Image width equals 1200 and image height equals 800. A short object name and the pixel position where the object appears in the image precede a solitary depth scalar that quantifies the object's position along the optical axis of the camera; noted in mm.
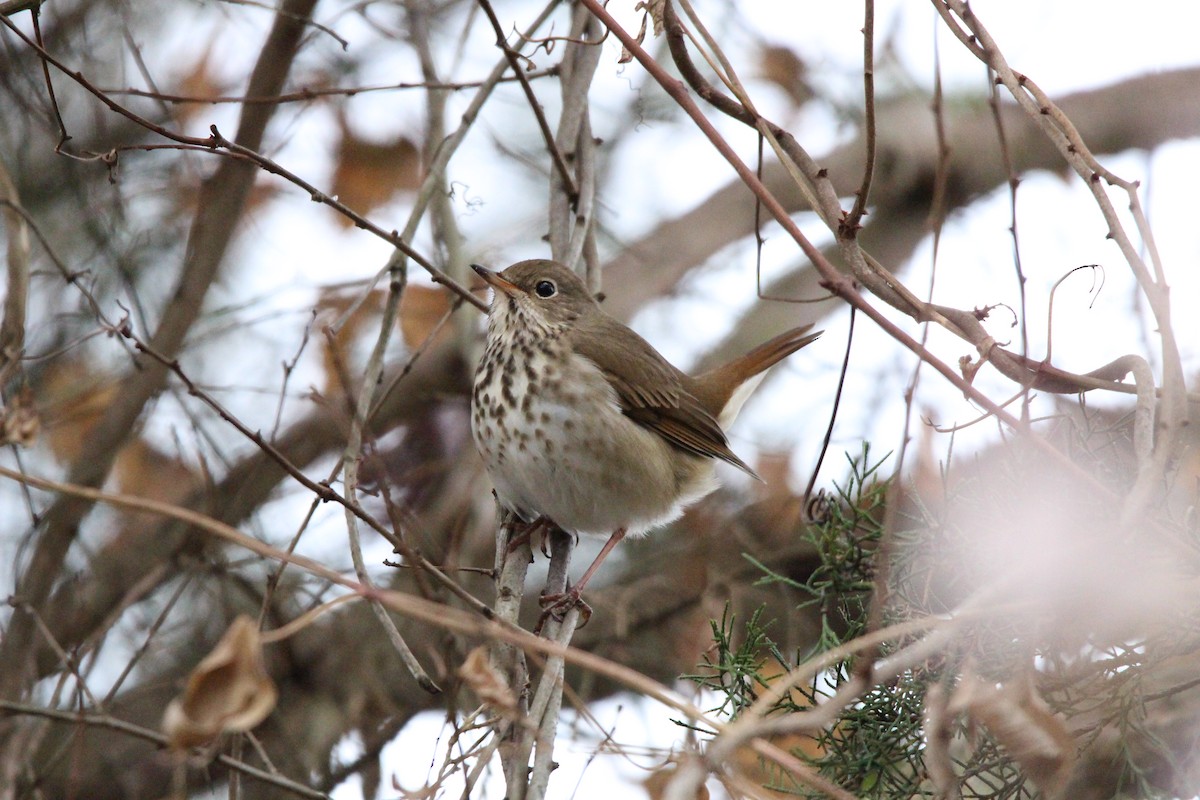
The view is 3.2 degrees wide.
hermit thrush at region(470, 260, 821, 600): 7857
